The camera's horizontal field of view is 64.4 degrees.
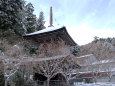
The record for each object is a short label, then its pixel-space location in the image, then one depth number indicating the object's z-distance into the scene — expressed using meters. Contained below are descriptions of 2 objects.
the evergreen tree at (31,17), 18.59
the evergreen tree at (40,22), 22.59
